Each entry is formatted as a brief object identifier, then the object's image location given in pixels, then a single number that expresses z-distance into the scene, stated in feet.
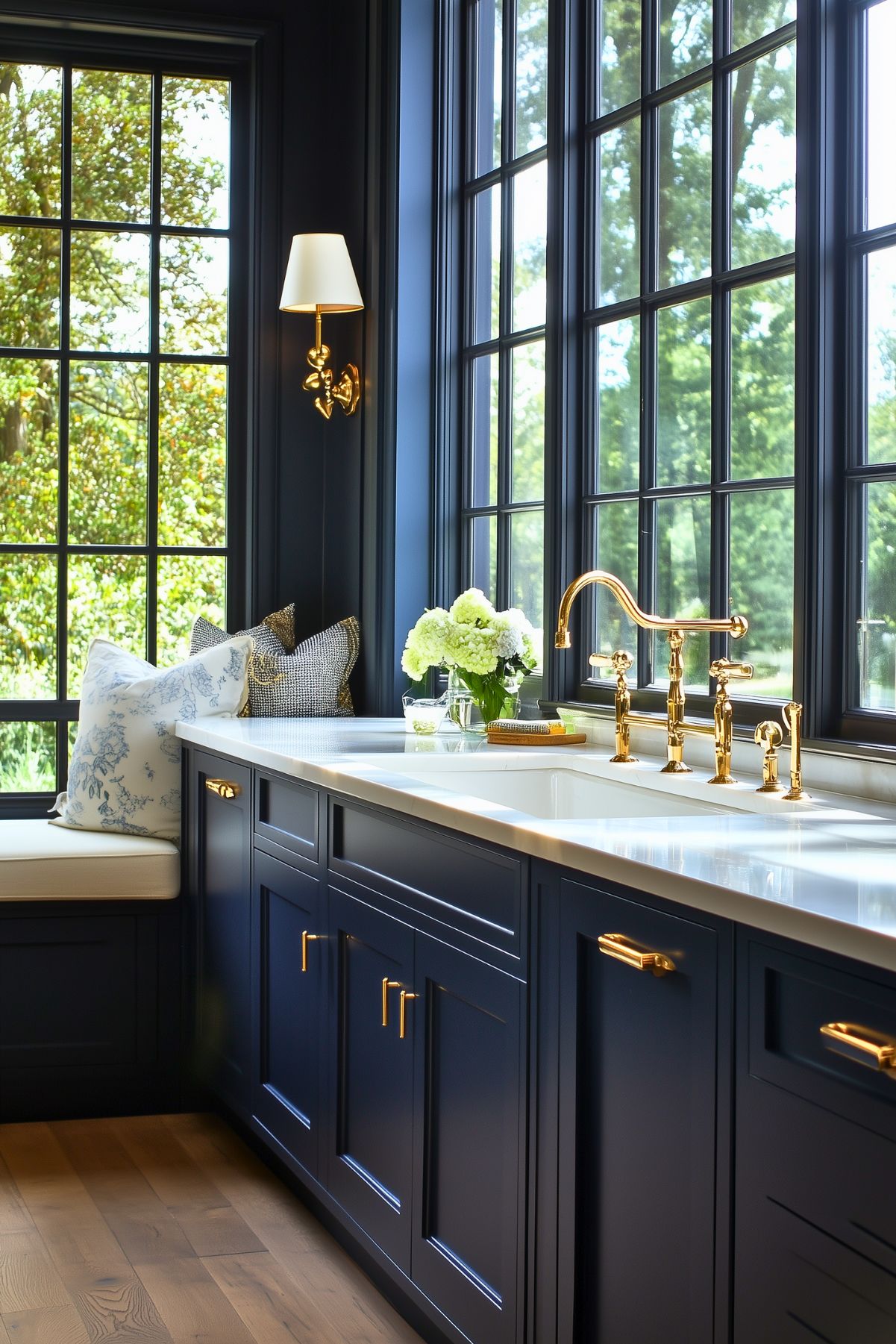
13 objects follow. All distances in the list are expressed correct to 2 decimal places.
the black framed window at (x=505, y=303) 11.66
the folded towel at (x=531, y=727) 10.13
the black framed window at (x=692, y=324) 8.63
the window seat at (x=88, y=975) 11.70
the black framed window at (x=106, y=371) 13.85
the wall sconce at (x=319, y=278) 12.88
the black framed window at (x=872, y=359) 7.75
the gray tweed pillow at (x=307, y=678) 13.09
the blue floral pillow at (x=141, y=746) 12.23
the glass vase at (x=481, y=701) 10.89
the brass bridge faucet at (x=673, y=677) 7.91
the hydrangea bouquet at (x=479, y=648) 10.62
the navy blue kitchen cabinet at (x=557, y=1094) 4.53
